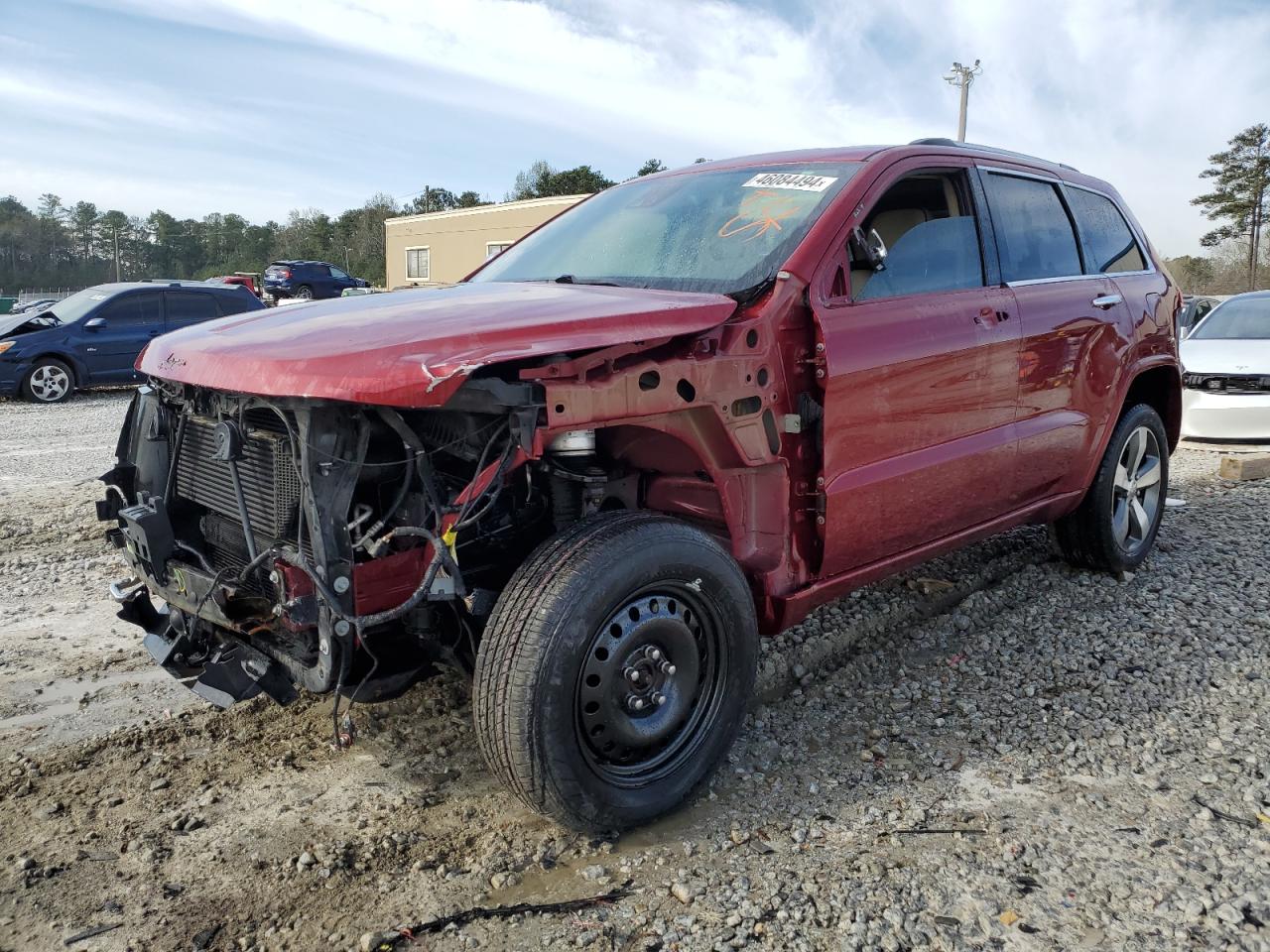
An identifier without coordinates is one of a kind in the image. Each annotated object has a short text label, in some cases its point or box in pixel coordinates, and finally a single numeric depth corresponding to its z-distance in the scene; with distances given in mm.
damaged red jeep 2463
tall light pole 28484
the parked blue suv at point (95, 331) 12481
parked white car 8188
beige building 36500
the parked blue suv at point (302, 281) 34188
